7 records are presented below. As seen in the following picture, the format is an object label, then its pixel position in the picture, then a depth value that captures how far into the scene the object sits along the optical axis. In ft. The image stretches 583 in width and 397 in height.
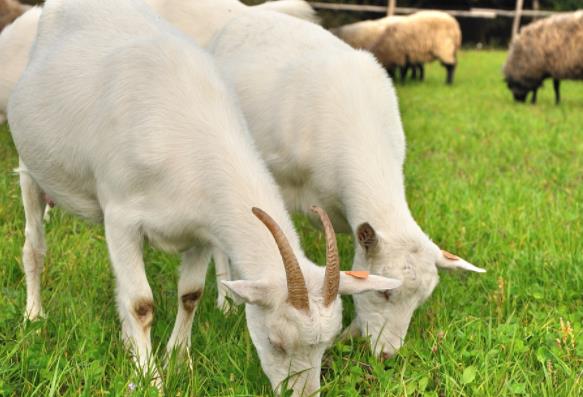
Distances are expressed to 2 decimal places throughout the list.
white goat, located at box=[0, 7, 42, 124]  15.84
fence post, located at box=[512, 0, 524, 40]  71.05
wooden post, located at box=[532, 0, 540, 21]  87.61
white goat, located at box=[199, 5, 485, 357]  9.80
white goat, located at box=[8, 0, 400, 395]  7.59
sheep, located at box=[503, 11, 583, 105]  37.99
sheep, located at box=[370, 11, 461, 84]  48.73
